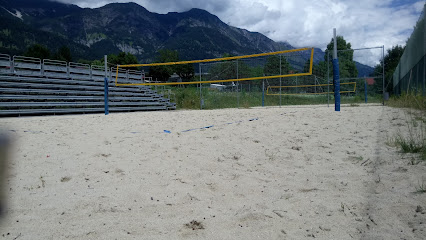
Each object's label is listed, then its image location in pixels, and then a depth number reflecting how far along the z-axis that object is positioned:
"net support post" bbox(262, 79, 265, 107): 13.10
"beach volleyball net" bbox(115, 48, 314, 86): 10.58
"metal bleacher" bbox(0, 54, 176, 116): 9.77
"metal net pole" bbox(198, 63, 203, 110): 12.03
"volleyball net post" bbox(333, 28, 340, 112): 7.22
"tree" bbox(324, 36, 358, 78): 11.72
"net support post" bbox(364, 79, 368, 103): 12.68
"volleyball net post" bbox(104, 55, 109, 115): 9.52
